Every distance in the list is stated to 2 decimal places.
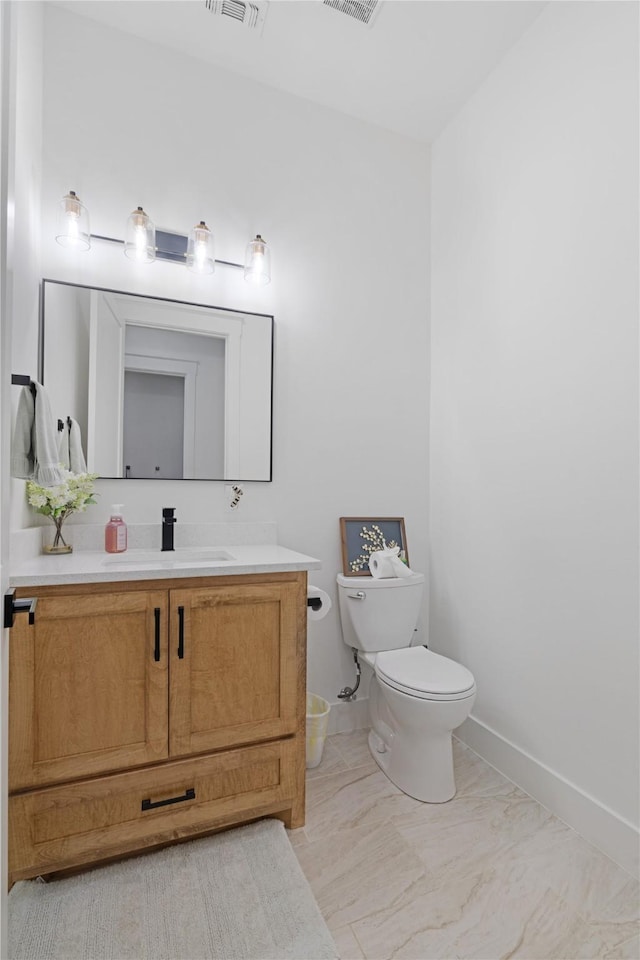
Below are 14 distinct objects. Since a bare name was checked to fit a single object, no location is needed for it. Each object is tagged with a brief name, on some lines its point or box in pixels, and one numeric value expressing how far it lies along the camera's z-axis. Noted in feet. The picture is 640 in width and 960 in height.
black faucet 6.38
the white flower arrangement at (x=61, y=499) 5.65
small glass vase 5.88
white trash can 6.66
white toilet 5.84
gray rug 4.06
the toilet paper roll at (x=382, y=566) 7.35
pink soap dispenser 6.18
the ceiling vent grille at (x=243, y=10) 6.28
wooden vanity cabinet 4.53
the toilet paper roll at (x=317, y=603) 5.78
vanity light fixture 6.15
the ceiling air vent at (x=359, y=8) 6.20
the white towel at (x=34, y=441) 3.96
